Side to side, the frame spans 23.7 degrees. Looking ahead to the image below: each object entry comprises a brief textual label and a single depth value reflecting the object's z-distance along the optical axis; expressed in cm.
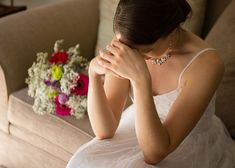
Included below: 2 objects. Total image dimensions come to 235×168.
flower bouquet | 245
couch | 242
